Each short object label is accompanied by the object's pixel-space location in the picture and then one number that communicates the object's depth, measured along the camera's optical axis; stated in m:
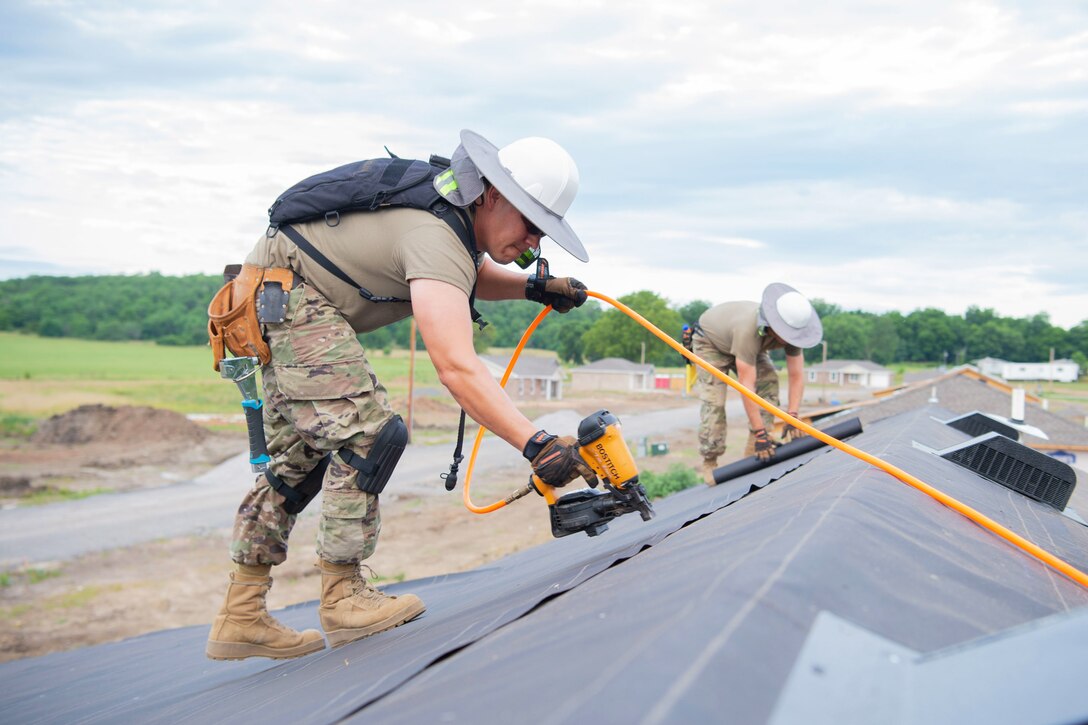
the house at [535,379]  50.03
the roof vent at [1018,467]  3.36
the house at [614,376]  63.59
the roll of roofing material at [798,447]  5.20
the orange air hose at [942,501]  1.90
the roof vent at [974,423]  5.72
